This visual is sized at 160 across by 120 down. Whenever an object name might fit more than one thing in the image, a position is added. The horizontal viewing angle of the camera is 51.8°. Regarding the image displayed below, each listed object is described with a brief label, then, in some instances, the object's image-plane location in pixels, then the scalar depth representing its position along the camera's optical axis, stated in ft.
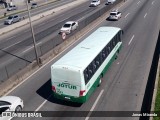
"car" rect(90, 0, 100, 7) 143.67
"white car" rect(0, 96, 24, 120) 34.88
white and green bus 36.15
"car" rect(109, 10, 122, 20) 95.90
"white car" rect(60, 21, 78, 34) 85.44
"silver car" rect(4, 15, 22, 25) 114.83
